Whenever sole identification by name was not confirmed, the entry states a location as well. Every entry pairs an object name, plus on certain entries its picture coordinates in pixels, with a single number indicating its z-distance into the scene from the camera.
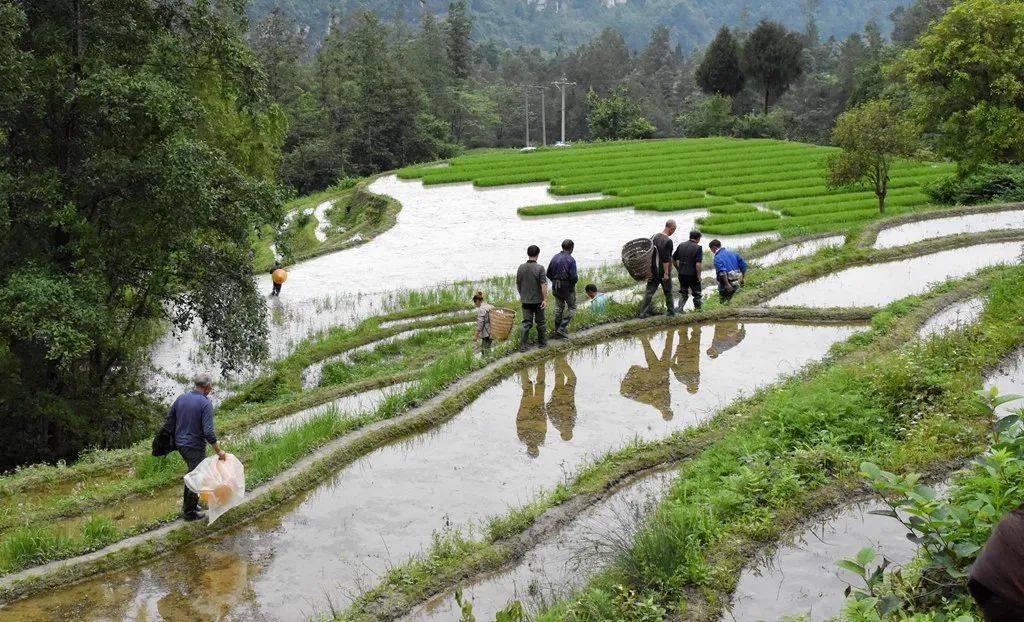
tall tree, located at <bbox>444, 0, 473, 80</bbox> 104.62
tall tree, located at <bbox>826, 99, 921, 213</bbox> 30.23
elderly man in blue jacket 9.51
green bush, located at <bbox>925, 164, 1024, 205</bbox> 29.62
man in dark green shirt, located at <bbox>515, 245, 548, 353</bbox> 14.33
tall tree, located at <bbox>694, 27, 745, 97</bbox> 79.75
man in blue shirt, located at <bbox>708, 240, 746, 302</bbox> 18.08
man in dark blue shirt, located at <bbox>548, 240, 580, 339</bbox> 14.89
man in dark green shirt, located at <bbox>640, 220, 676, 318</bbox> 16.08
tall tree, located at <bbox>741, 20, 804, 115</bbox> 75.19
